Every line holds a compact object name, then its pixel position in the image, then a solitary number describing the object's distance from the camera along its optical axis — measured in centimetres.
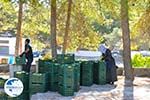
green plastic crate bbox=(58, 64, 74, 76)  1145
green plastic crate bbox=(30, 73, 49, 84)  1170
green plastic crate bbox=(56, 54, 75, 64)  1248
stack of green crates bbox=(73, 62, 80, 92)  1184
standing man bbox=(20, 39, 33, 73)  1463
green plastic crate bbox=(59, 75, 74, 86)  1149
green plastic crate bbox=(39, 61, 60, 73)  1214
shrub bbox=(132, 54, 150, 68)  1943
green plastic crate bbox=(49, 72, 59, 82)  1207
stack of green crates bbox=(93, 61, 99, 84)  1381
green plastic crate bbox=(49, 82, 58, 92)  1210
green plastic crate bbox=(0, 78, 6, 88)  849
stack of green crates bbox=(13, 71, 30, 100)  998
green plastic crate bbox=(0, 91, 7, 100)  867
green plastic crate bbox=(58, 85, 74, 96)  1148
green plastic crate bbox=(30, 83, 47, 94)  1173
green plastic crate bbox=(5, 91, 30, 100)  944
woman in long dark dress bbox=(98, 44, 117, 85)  1412
